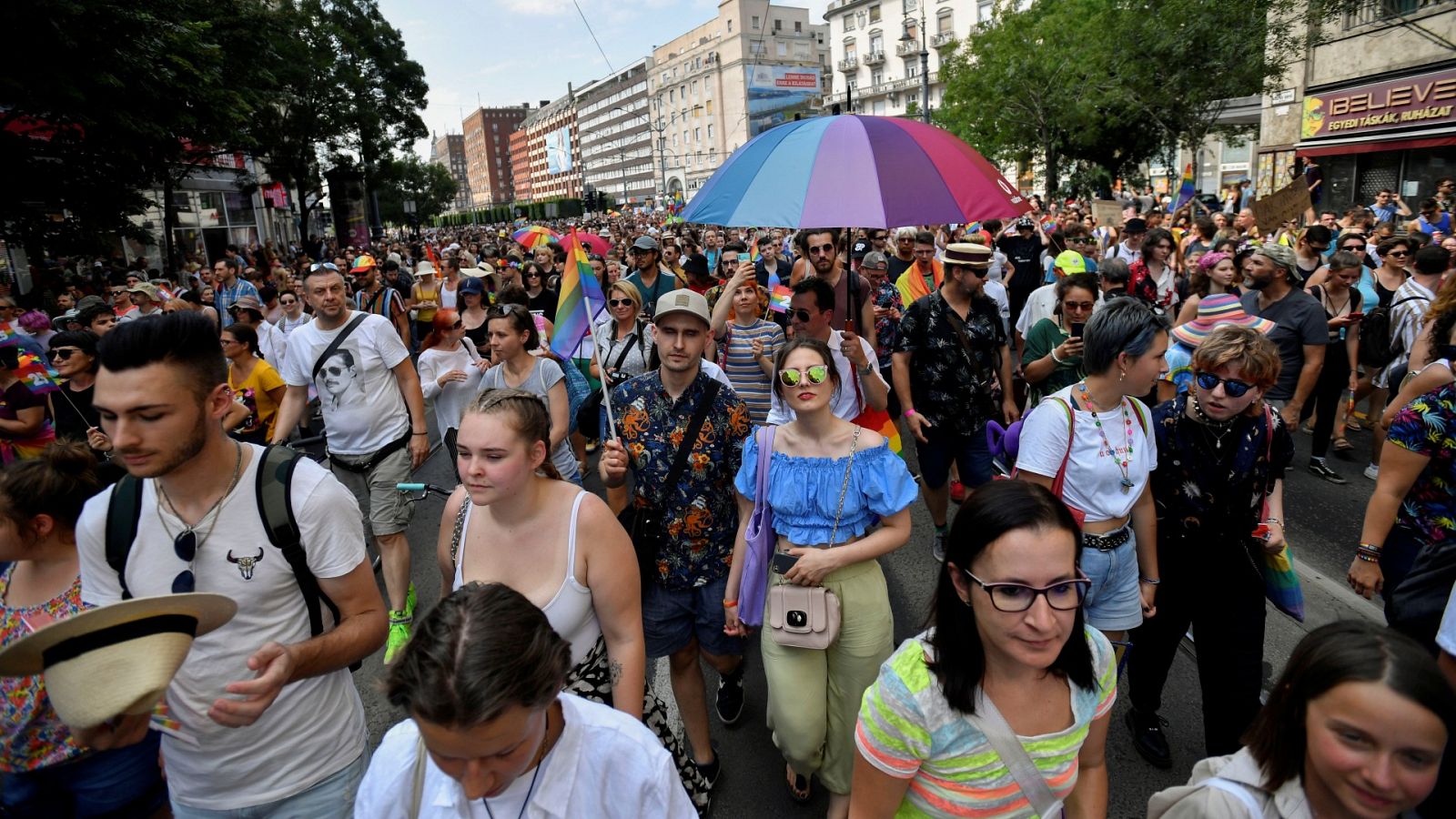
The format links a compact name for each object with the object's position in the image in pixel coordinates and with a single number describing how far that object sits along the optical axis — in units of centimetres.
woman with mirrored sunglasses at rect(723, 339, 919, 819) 285
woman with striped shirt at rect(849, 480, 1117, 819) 168
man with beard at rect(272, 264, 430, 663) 468
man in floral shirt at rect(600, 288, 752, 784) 322
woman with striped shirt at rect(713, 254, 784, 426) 525
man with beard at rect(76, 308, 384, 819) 191
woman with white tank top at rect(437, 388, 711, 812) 229
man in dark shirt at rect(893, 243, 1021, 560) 497
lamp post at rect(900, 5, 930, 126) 2847
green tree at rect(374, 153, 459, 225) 4116
